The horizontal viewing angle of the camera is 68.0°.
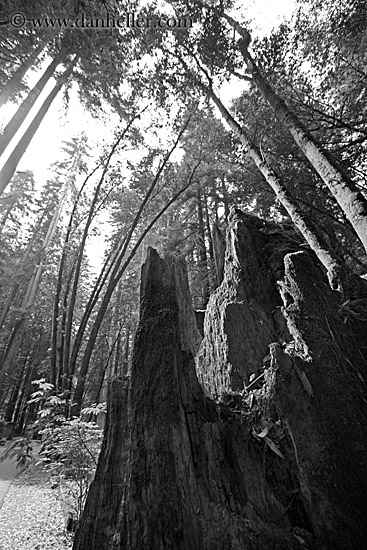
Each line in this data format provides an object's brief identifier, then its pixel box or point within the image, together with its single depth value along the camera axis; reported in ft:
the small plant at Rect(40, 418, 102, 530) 12.76
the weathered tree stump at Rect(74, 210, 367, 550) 5.64
